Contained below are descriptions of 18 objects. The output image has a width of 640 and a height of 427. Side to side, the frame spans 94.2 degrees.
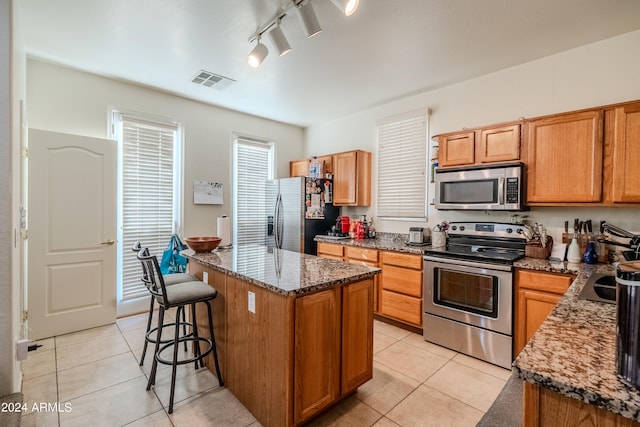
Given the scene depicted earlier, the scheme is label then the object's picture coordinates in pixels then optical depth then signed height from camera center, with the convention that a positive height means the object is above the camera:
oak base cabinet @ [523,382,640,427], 0.71 -0.50
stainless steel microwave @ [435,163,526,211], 2.79 +0.24
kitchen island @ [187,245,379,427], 1.69 -0.79
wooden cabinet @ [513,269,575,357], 2.36 -0.70
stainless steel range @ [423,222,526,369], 2.61 -0.76
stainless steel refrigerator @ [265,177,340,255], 4.38 -0.06
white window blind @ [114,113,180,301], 3.68 +0.23
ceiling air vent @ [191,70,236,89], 3.36 +1.51
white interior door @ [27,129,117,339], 3.03 -0.29
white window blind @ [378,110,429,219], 3.87 +0.61
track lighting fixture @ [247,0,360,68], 1.82 +1.33
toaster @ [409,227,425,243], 3.62 -0.30
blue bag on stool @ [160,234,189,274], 3.84 -0.69
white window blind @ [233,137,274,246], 4.75 +0.34
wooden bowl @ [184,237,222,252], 2.72 -0.33
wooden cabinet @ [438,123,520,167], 2.86 +0.68
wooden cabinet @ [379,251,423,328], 3.22 -0.86
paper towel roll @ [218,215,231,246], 3.10 -0.23
